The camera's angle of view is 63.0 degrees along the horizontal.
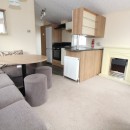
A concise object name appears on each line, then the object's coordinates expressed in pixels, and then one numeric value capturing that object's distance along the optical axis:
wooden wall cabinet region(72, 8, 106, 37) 2.80
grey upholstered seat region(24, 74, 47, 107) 1.85
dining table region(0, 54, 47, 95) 1.89
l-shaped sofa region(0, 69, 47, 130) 0.87
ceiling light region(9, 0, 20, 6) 2.64
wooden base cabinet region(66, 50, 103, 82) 3.01
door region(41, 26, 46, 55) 5.64
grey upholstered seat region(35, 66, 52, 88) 2.54
